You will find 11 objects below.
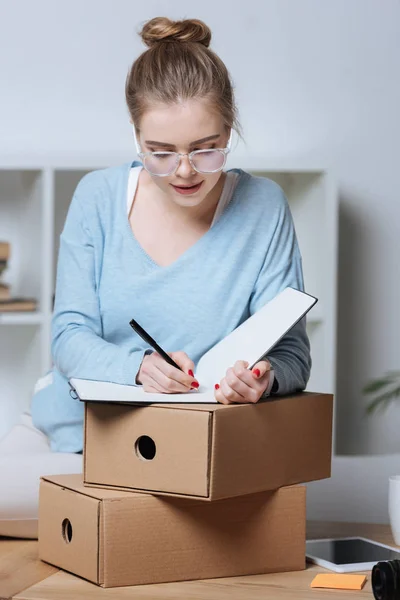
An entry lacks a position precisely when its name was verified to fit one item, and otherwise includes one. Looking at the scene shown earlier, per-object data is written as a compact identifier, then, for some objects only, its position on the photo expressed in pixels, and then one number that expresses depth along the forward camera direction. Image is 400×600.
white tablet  2.58
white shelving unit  3.79
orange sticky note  2.49
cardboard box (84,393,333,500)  2.45
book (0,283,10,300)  3.83
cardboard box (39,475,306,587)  2.49
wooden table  2.44
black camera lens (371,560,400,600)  2.35
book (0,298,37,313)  3.81
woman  2.70
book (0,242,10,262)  3.94
